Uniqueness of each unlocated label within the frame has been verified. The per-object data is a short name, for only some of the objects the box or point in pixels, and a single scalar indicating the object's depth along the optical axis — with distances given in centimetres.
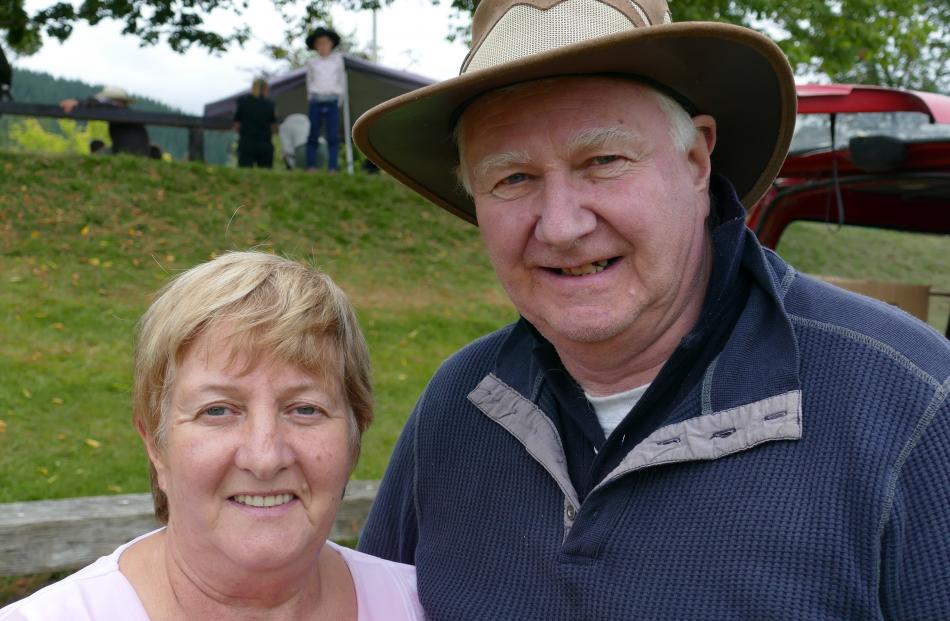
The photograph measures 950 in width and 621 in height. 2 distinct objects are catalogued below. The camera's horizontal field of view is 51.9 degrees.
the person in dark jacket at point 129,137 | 1148
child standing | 1150
